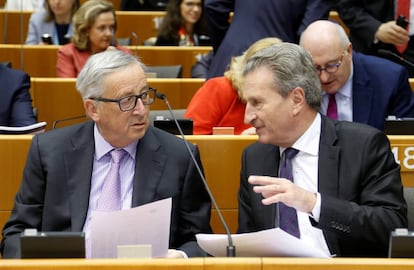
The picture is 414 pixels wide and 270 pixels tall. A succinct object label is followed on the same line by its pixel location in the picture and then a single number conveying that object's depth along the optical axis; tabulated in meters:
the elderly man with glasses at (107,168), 6.72
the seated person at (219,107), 9.87
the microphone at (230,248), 5.21
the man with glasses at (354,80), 8.69
